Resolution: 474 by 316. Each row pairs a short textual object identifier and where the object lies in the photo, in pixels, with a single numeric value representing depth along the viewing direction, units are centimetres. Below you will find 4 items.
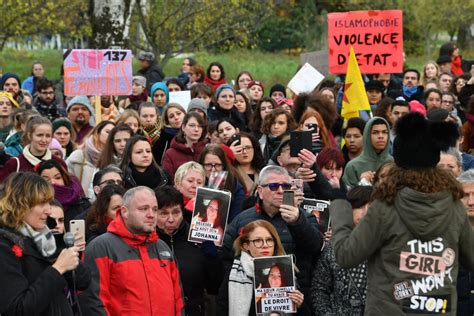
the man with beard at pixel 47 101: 1559
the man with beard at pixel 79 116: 1350
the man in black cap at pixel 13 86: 1590
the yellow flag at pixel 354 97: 1292
